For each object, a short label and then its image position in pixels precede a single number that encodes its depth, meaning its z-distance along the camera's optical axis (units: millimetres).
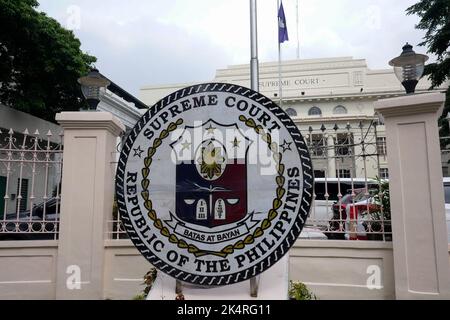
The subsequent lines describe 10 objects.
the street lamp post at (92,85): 4609
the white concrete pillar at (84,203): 4395
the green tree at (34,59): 12289
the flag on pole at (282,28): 13013
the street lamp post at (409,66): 3982
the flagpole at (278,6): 13055
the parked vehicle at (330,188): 8312
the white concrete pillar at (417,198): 3791
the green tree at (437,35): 14539
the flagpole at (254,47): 7180
